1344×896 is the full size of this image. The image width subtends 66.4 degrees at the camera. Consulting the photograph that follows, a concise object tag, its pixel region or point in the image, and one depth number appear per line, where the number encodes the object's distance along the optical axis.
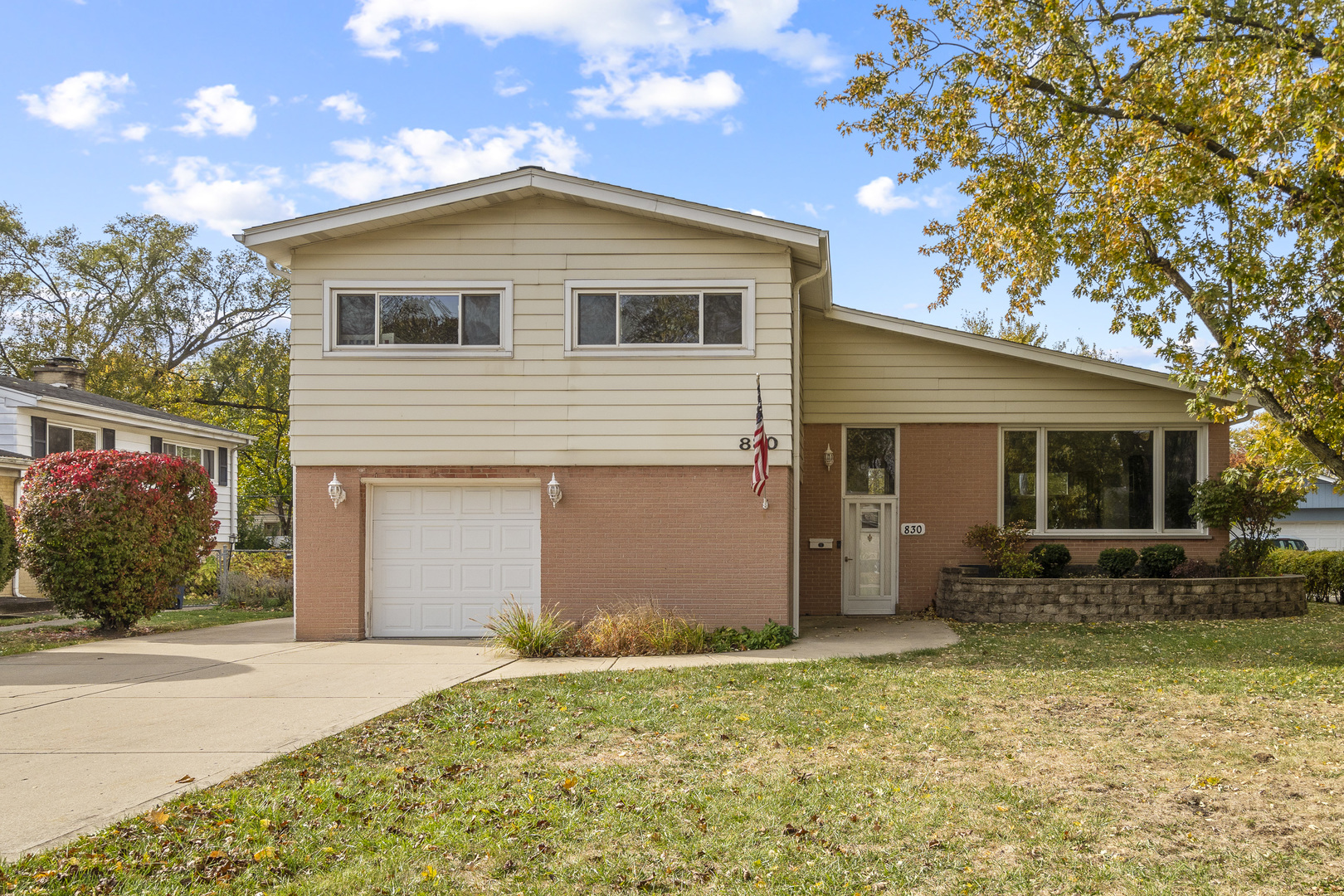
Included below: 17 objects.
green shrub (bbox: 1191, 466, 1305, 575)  15.72
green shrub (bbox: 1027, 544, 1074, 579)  15.80
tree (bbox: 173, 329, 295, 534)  41.62
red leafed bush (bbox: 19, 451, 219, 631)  13.98
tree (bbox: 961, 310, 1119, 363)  32.25
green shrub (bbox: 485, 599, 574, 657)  11.71
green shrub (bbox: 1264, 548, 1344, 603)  18.78
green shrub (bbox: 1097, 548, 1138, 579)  15.55
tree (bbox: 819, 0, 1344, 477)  11.48
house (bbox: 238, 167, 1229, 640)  12.71
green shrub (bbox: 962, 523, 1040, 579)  15.56
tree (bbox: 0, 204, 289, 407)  38.50
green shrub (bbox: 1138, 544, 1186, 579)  15.44
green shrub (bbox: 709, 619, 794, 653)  12.12
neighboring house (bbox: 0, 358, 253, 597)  21.66
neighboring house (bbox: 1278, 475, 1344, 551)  41.62
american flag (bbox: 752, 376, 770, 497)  12.32
